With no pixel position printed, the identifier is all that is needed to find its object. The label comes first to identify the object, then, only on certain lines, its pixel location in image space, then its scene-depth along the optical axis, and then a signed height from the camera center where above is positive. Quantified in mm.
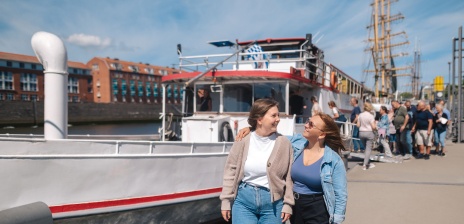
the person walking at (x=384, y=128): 9078 -570
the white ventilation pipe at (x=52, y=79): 4746 +390
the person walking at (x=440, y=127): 9742 -559
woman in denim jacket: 2621 -525
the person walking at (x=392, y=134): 10148 -839
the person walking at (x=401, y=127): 9406 -536
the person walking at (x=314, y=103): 8366 +102
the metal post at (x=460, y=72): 12383 +1405
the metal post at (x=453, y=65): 12689 +1676
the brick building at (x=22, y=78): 58719 +5229
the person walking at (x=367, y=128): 7930 -507
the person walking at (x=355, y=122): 9841 -480
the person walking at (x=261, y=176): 2689 -568
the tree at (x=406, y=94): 80125 +3499
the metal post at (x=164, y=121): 8023 -352
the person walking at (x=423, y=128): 9259 -572
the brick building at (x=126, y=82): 75688 +5982
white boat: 4188 -906
